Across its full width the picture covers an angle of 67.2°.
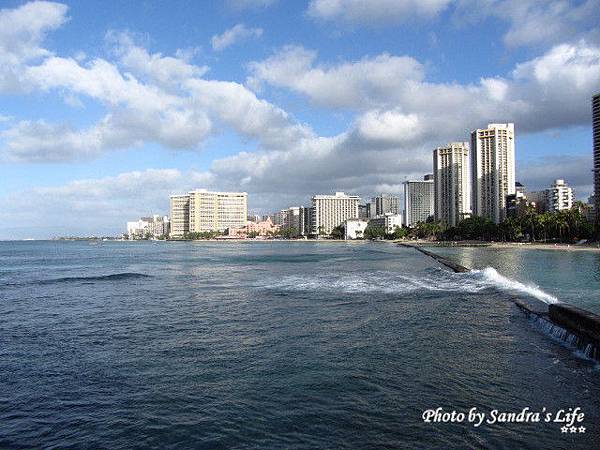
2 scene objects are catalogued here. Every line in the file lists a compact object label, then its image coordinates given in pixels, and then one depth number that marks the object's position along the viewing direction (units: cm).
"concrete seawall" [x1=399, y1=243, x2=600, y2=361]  1534
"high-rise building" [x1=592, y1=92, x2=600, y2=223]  16188
